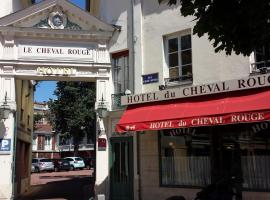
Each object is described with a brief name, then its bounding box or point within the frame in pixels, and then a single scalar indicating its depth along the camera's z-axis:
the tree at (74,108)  30.10
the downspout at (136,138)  10.74
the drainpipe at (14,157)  11.61
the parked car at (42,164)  33.40
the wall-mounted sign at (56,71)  11.81
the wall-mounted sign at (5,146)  11.28
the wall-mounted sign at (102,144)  11.54
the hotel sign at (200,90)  8.45
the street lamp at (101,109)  11.49
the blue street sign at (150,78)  10.85
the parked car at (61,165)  34.21
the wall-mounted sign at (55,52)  11.74
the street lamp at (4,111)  11.19
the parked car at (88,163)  36.75
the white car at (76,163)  34.32
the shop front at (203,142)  8.45
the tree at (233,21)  4.06
